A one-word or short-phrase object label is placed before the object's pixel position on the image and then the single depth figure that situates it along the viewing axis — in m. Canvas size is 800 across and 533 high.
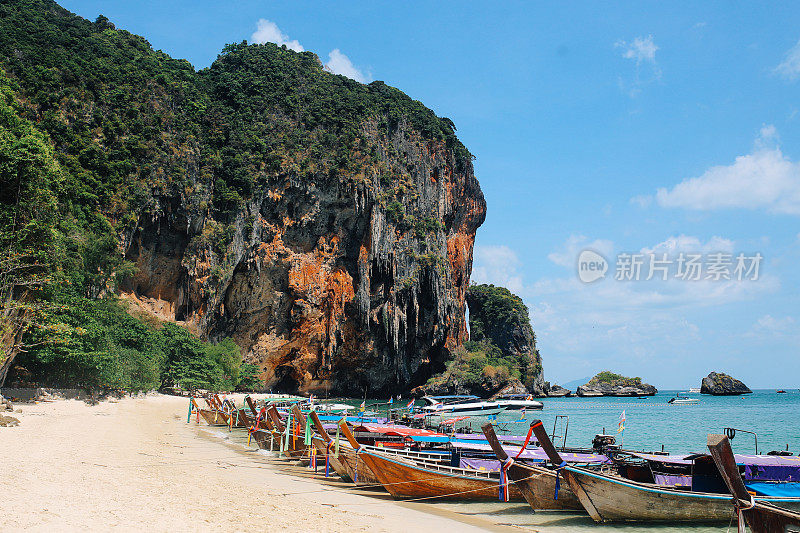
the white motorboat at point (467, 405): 42.44
